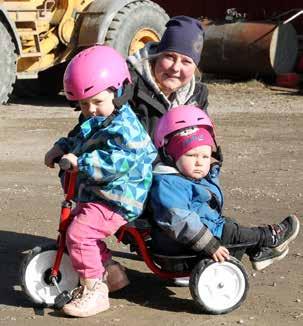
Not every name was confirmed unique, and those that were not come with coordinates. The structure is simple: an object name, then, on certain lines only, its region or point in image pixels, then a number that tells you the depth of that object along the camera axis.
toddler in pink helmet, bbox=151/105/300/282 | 7.11
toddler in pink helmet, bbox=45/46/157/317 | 7.06
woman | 7.68
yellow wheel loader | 19.46
